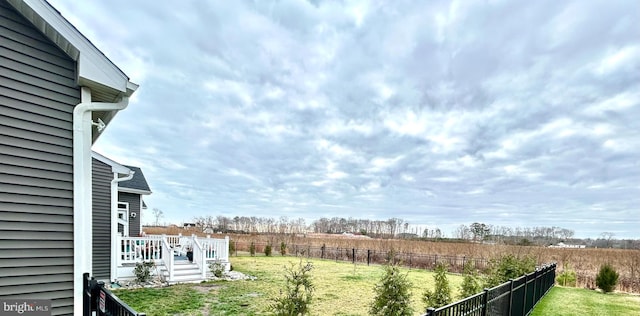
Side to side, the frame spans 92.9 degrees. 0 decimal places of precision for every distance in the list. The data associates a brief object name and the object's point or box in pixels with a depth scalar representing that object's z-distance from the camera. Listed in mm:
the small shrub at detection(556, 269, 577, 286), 12047
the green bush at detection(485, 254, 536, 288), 6566
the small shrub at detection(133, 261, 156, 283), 8852
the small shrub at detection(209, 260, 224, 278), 10320
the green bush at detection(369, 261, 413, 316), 4328
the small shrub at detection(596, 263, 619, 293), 10312
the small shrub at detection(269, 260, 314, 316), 3838
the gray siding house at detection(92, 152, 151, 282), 8367
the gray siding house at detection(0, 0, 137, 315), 2805
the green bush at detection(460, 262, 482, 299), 5555
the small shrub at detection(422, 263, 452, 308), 5137
